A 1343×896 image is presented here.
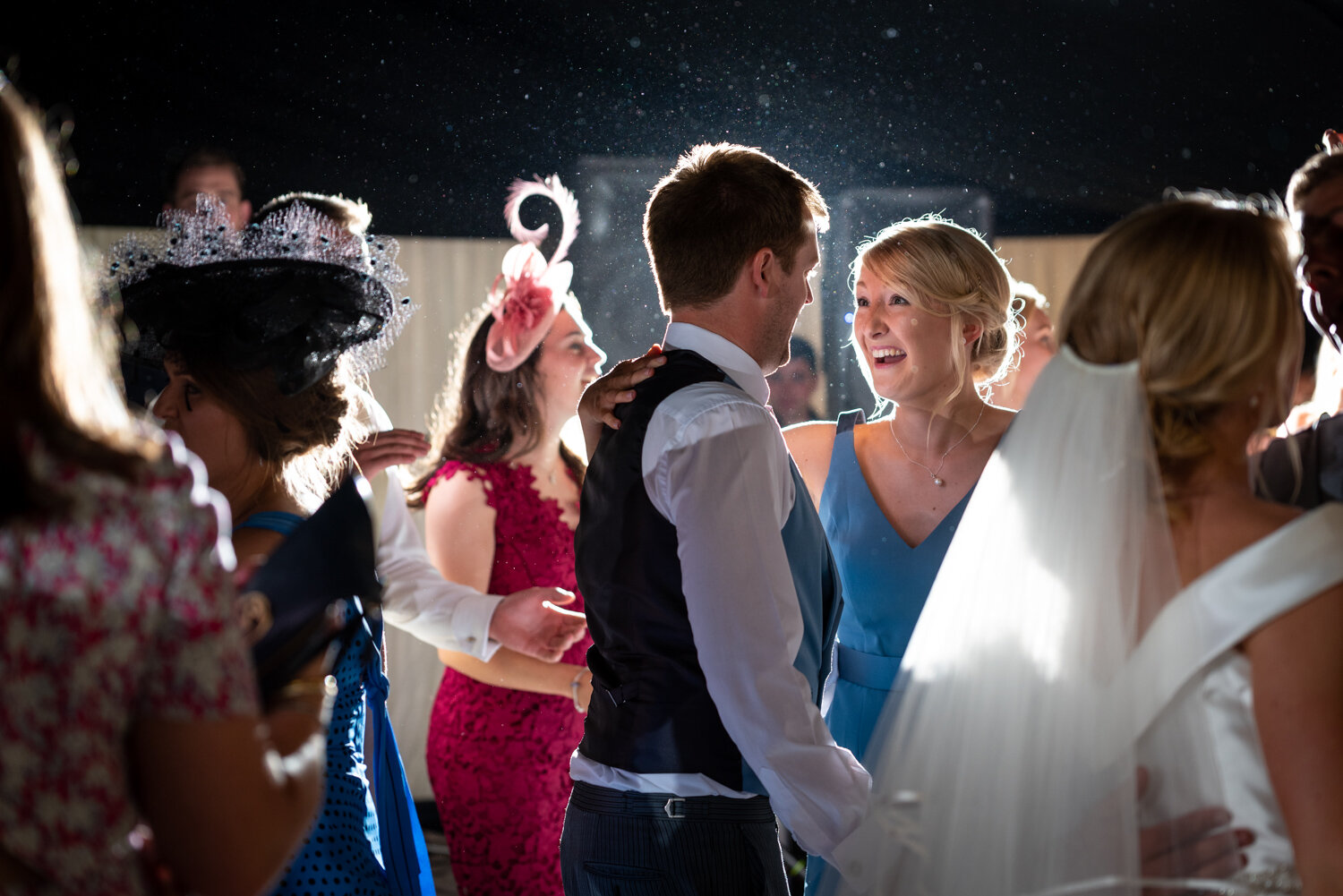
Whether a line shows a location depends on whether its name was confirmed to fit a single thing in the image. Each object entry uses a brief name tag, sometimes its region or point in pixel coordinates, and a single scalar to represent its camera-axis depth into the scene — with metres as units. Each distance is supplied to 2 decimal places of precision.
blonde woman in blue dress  1.81
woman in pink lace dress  2.21
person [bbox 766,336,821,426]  3.63
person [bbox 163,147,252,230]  2.73
